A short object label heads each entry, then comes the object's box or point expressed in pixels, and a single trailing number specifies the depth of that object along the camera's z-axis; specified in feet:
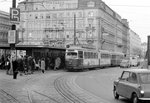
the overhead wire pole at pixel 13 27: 92.25
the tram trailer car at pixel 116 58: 207.58
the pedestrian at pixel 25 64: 105.65
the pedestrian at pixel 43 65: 115.03
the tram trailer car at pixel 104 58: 170.30
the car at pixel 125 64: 204.23
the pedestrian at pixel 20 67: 105.04
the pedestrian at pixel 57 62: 142.16
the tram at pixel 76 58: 133.49
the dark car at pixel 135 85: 36.81
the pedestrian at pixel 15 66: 83.20
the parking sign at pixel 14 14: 89.35
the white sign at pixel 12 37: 89.40
